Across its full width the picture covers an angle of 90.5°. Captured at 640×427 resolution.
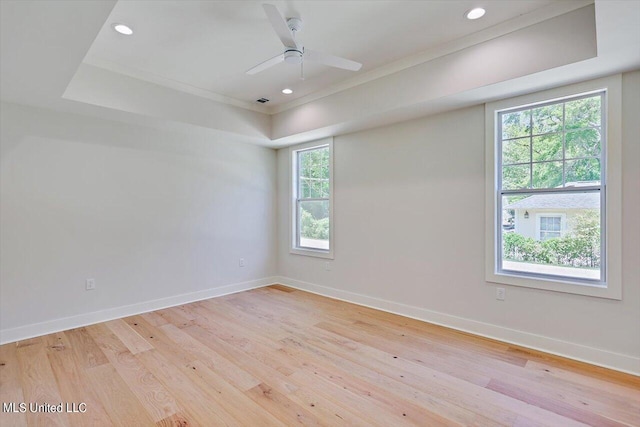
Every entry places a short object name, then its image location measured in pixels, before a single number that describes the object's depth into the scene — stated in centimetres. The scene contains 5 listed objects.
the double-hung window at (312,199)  481
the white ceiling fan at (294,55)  222
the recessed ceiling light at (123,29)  258
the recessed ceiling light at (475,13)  242
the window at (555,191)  262
